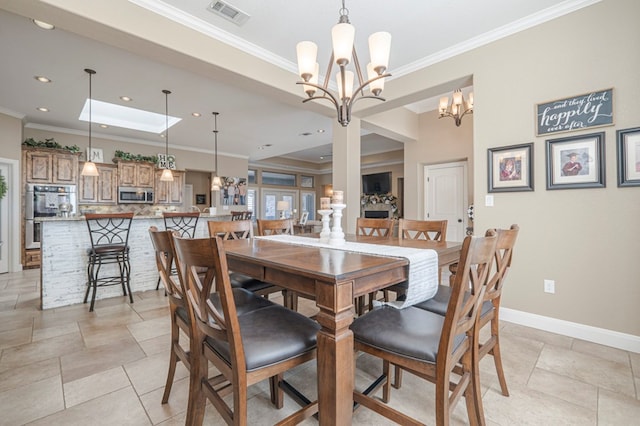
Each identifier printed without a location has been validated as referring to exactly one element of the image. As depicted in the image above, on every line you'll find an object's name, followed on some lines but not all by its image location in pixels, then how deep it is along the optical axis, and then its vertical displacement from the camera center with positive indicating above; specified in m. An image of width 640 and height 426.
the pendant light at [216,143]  5.18 +1.77
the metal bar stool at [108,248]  3.10 -0.37
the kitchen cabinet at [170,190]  6.77 +0.61
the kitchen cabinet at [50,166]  5.09 +0.92
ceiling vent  2.42 +1.80
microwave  6.27 +0.45
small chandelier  3.80 +1.51
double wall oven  5.07 +0.21
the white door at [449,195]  5.28 +0.34
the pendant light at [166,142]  4.22 +1.69
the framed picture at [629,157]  2.16 +0.43
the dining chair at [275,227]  2.68 -0.13
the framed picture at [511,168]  2.66 +0.44
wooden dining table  1.03 -0.30
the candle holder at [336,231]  1.85 -0.12
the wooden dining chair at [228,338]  0.98 -0.50
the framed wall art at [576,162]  2.32 +0.43
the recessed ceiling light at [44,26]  2.54 +1.73
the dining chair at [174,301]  1.27 -0.47
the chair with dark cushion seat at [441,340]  1.02 -0.51
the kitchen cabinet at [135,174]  6.23 +0.93
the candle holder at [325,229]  1.99 -0.12
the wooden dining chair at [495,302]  1.34 -0.50
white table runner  1.32 -0.28
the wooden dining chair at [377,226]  2.61 -0.12
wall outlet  2.53 -0.67
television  9.35 +1.03
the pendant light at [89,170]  4.19 +0.68
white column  4.13 +0.69
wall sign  2.29 +0.86
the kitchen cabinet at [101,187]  5.79 +0.60
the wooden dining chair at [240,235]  2.02 -0.18
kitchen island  3.03 -0.55
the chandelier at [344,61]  1.87 +1.10
